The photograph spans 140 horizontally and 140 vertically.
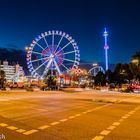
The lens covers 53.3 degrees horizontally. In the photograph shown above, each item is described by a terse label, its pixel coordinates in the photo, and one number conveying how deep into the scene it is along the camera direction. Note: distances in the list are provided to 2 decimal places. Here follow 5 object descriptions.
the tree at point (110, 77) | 57.44
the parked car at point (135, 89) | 28.01
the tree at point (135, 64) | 31.72
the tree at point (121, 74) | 50.01
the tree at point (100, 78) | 61.50
